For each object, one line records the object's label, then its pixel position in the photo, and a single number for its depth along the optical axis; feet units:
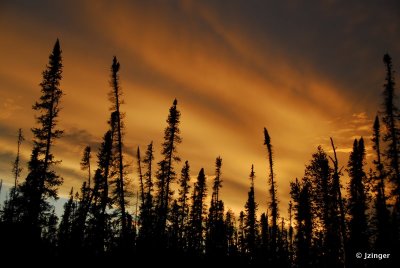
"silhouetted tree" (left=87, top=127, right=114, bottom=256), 92.09
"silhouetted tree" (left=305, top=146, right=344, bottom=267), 112.27
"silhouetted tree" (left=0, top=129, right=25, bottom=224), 188.08
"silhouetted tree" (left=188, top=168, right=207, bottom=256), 196.95
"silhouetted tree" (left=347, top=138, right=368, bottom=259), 111.12
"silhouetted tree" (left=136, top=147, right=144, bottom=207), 152.35
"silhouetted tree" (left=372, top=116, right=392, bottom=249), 107.65
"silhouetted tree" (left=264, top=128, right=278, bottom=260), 138.00
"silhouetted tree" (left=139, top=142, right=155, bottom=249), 93.26
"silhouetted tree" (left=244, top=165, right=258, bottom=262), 152.29
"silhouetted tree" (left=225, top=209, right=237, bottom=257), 249.47
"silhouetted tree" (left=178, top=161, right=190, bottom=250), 183.70
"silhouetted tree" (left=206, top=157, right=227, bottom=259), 159.53
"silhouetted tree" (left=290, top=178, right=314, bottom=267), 145.89
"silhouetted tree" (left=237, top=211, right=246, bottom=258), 292.18
